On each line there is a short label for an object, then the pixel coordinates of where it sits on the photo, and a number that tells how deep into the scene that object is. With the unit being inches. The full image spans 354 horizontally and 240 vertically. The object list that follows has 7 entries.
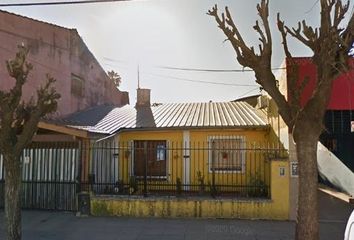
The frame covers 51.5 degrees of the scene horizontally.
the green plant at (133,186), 461.2
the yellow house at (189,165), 388.8
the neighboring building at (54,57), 532.7
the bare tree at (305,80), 223.9
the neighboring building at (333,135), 383.9
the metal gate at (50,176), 423.8
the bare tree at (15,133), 255.0
